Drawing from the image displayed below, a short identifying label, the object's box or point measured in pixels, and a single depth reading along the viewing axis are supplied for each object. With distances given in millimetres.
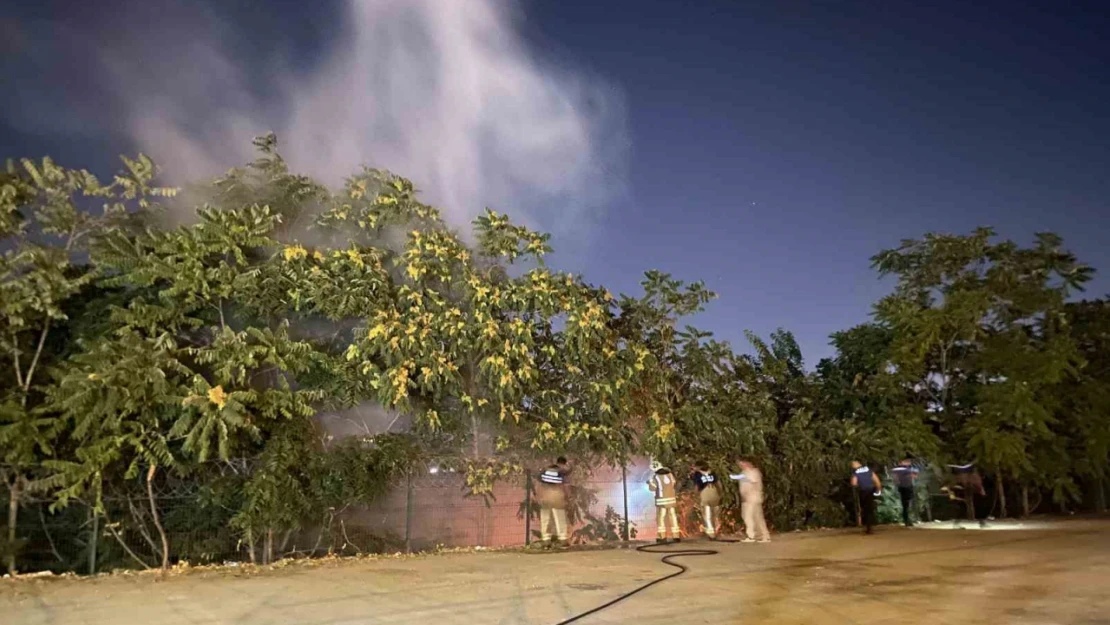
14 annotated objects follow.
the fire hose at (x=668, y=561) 8991
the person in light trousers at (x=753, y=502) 16531
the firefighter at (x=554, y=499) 15617
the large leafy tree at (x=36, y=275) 11930
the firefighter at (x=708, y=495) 17297
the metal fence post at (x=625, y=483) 17673
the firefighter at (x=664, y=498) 17000
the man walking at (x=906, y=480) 20516
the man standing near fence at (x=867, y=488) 17953
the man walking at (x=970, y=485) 20828
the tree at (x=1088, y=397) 21203
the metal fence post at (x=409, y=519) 15156
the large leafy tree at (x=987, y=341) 20203
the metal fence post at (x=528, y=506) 16445
